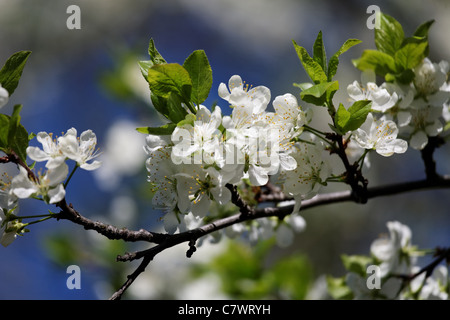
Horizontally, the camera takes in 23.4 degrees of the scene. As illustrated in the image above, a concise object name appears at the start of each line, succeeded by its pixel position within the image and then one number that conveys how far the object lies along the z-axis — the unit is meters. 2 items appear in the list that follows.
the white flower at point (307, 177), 0.44
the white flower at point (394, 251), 0.51
